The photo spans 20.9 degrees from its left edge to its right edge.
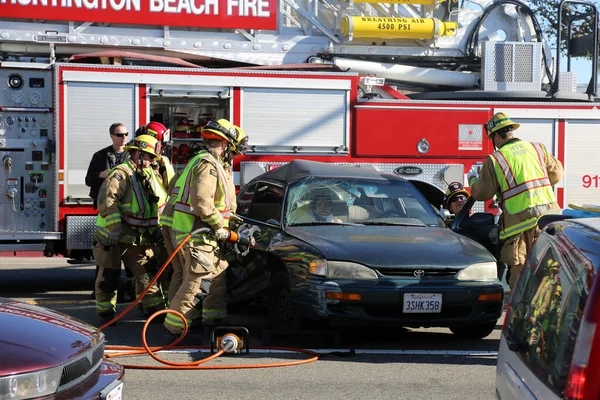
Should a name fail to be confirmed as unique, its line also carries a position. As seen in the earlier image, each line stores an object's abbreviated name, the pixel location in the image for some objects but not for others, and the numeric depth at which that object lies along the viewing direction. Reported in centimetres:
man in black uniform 1677
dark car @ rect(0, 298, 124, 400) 646
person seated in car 1360
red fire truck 1791
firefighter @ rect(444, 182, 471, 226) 1619
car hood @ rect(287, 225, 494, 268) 1195
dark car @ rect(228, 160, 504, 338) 1180
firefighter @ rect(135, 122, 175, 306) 1490
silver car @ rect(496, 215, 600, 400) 480
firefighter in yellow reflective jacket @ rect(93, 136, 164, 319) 1421
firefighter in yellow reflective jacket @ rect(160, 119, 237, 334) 1261
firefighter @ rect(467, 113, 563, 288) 1310
